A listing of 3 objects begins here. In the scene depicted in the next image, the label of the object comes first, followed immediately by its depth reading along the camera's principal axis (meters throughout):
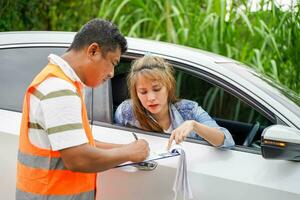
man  1.93
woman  2.71
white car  2.35
